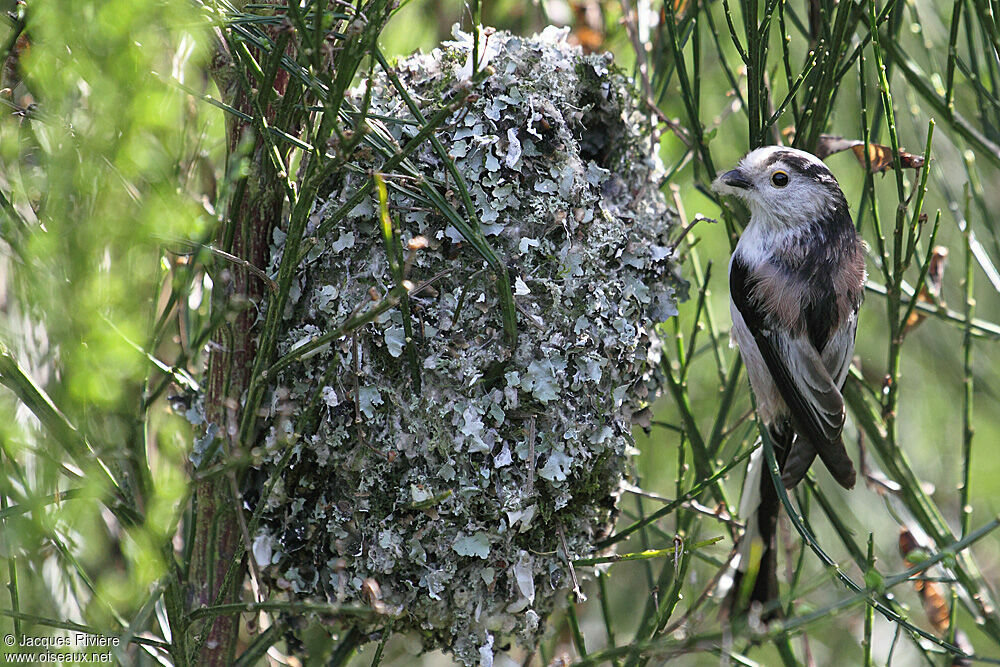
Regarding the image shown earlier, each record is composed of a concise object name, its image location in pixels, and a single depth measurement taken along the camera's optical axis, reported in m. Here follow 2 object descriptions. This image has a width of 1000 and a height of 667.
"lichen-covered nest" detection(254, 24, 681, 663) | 4.48
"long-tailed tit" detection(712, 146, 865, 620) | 5.29
